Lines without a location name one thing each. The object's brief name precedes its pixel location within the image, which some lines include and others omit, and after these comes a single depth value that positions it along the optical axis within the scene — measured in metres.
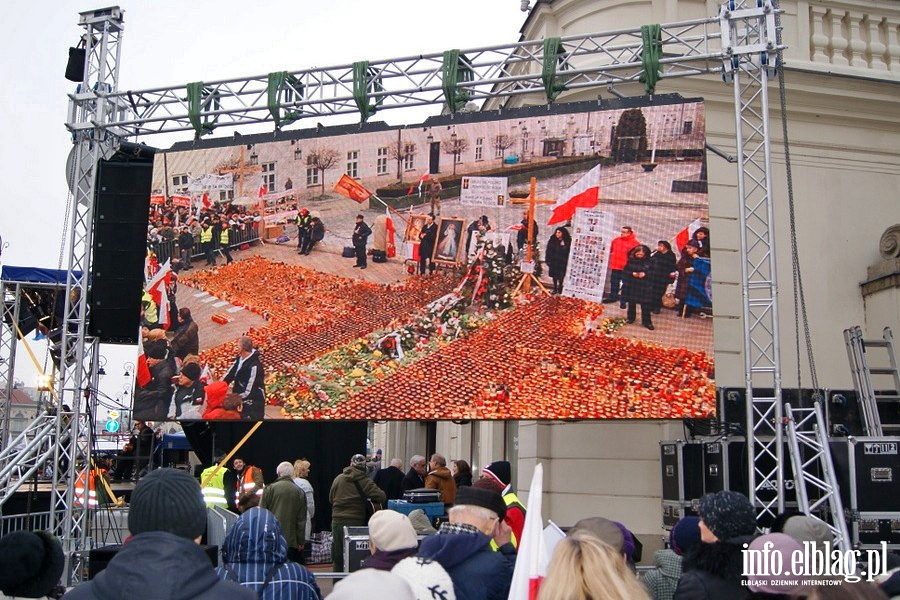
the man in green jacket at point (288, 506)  9.56
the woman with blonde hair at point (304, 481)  10.62
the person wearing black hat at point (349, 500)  9.91
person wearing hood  3.80
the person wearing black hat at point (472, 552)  4.01
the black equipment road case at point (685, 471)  9.65
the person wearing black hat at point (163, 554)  2.34
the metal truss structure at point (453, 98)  9.34
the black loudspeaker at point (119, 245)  11.52
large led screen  10.29
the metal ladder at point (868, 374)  9.86
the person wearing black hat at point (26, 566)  3.31
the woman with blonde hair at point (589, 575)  2.66
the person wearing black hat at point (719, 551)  3.77
